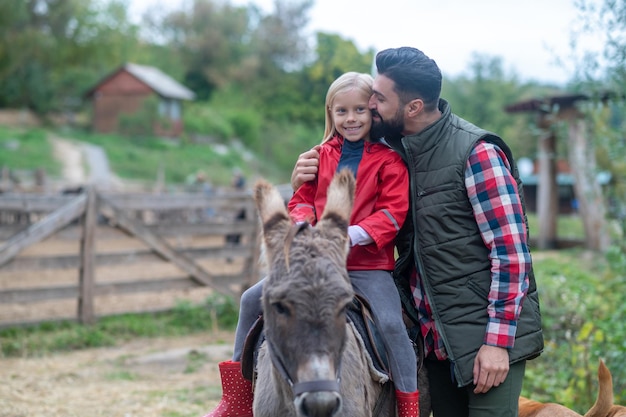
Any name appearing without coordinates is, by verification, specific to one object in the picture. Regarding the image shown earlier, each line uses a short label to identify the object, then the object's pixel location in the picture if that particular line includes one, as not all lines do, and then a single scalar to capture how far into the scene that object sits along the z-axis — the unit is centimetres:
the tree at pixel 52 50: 4931
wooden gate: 891
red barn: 5144
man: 329
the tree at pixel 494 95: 3603
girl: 336
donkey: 265
